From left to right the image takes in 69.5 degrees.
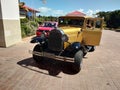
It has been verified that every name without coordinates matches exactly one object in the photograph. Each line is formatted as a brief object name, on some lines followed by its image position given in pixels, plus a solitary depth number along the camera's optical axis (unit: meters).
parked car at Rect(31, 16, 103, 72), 3.31
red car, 8.02
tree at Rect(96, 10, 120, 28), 20.28
